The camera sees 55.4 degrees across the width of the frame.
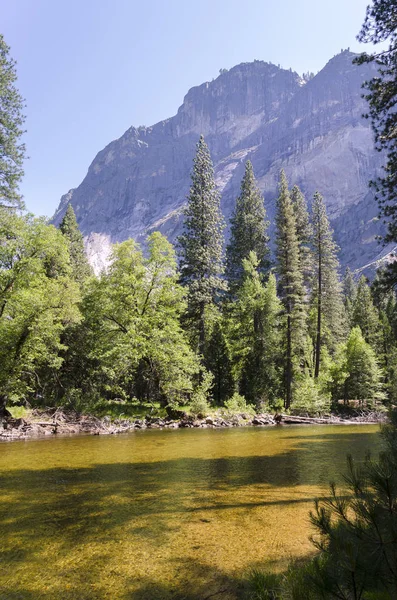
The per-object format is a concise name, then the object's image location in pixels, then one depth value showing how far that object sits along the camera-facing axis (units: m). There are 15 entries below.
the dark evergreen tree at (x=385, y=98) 10.83
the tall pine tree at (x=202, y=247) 32.53
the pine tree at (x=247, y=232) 44.94
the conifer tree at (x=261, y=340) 32.91
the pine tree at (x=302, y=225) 42.53
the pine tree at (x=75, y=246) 38.22
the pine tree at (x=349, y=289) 61.04
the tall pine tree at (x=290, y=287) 32.72
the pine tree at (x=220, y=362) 34.81
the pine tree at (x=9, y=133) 20.11
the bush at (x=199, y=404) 24.48
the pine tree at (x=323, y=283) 38.44
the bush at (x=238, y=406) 26.74
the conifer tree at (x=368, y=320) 44.81
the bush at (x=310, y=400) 29.25
